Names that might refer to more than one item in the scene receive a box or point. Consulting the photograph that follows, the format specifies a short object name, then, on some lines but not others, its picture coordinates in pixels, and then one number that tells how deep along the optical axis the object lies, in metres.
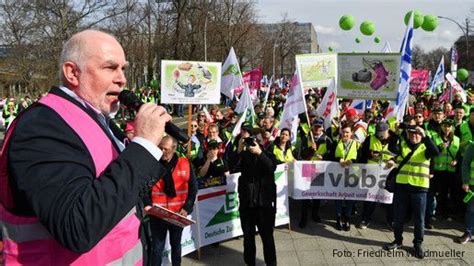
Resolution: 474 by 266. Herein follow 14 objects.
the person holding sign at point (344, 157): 6.99
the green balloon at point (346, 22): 18.42
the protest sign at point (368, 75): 8.20
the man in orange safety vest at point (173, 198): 4.92
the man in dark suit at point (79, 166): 1.37
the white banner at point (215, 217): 5.85
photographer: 5.15
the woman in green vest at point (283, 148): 7.03
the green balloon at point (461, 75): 25.90
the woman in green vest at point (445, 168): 7.18
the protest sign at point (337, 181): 7.03
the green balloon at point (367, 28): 18.33
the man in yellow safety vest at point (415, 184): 5.79
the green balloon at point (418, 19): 16.73
